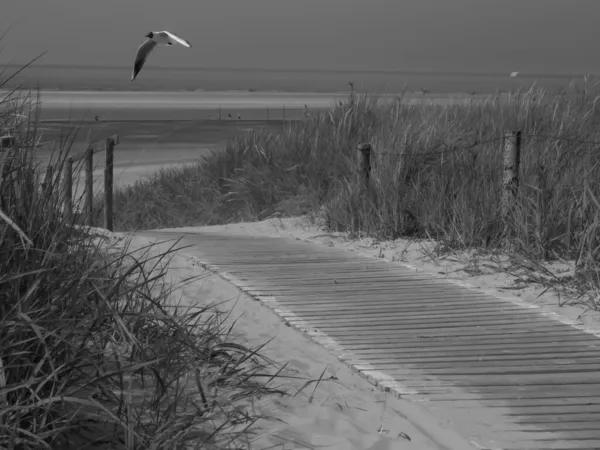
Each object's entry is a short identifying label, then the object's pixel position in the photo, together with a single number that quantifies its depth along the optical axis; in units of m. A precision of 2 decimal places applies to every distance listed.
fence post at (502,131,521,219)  18.06
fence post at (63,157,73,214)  8.47
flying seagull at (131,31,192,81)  17.63
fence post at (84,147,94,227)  9.11
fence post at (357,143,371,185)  21.20
